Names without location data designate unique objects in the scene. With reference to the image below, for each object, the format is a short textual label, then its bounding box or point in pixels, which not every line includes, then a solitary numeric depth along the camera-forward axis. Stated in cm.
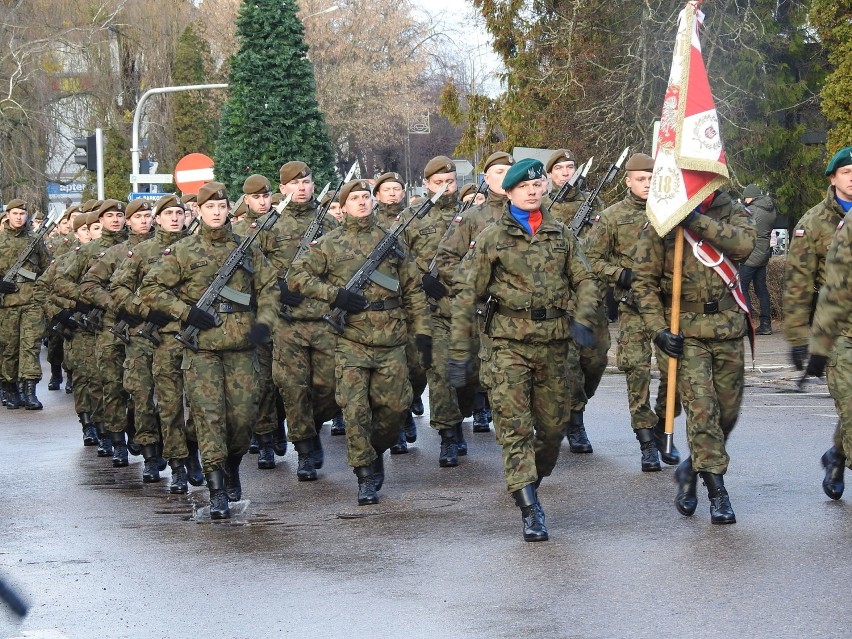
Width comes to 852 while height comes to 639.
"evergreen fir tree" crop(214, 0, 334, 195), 4405
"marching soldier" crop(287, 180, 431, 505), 1515
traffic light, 4147
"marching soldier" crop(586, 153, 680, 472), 1607
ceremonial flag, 1344
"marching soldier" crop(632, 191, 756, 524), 1292
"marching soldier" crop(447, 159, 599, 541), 1284
